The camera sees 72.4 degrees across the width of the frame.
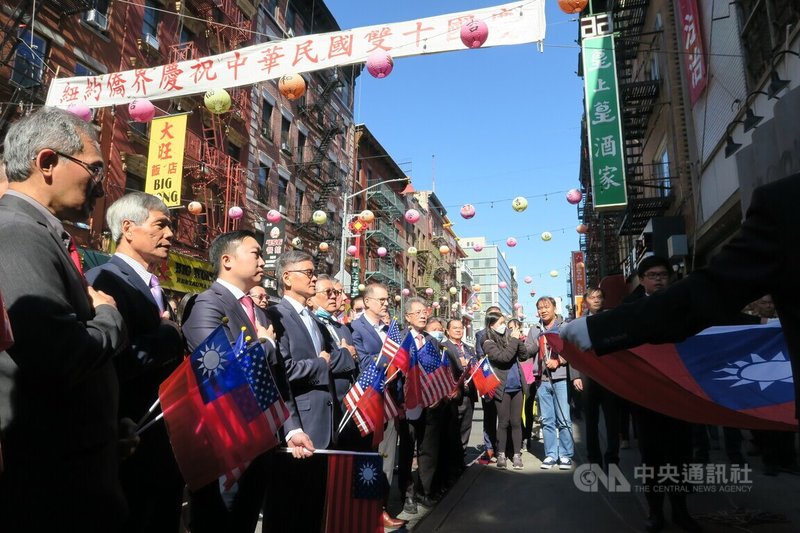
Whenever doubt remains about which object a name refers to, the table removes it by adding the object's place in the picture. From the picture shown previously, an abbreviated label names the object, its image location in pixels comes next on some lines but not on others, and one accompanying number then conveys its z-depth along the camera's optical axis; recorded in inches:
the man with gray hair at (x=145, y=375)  99.1
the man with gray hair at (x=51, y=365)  62.4
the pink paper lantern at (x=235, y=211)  748.6
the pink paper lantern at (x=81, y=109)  373.7
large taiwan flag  144.0
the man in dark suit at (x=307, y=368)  132.8
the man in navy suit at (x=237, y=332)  113.5
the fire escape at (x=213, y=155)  796.0
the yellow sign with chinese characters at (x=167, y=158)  600.4
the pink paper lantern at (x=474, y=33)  296.8
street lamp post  910.4
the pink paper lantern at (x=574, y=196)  658.2
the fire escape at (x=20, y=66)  524.1
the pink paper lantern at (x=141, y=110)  395.2
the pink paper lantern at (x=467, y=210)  748.8
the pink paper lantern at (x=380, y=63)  308.0
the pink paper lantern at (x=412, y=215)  868.4
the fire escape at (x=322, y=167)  1159.0
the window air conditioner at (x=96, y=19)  640.4
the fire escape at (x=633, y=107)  656.4
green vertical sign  605.3
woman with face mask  293.3
